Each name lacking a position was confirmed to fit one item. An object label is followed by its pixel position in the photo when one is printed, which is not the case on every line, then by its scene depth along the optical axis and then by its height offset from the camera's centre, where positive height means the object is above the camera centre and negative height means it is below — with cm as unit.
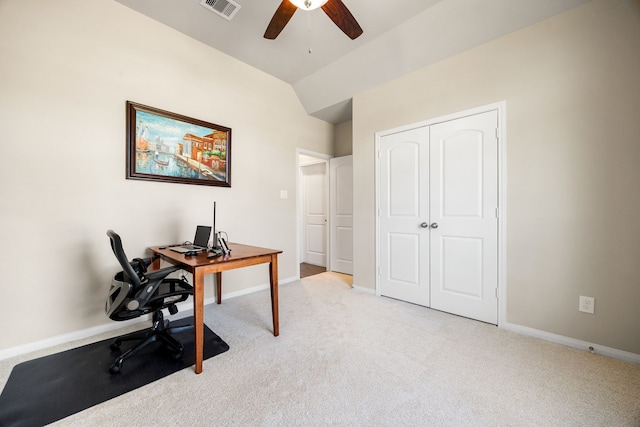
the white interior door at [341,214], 430 -1
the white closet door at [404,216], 289 -3
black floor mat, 139 -109
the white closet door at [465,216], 244 -3
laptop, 236 -28
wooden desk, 171 -39
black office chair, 169 -61
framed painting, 248 +72
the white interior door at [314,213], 494 +1
